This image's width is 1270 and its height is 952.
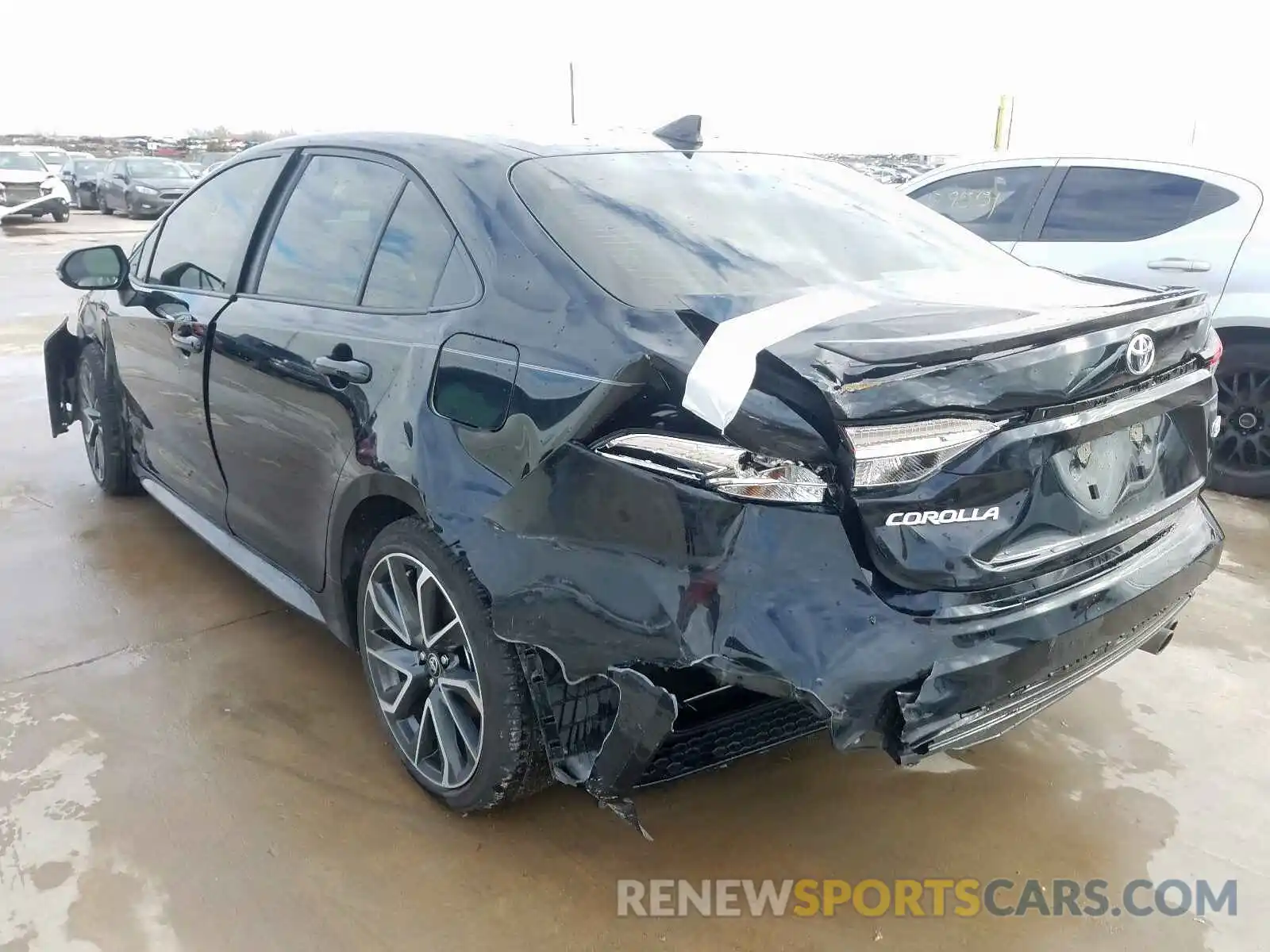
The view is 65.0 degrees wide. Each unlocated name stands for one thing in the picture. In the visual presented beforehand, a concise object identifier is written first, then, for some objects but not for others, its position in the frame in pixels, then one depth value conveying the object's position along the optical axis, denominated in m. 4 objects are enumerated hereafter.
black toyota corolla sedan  1.84
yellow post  16.59
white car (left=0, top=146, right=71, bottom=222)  21.72
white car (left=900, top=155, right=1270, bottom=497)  4.92
